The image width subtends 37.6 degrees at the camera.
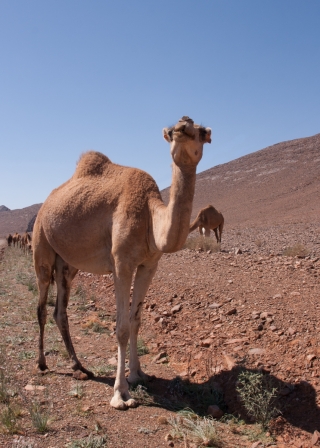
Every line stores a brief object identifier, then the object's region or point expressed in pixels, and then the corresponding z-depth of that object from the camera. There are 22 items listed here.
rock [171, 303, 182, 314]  7.87
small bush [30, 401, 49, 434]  4.36
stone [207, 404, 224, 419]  5.10
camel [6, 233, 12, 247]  30.64
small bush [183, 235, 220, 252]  15.40
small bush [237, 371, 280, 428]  4.81
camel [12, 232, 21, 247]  28.87
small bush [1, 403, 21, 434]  4.28
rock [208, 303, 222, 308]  7.38
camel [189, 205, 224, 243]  18.14
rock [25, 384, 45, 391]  5.42
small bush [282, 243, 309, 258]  13.70
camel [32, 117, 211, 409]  4.62
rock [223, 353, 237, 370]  5.75
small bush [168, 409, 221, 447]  4.36
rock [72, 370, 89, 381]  5.85
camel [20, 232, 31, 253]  23.92
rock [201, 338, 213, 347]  6.40
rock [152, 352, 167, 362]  6.60
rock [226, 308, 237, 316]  6.96
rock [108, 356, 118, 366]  6.45
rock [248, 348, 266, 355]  5.84
